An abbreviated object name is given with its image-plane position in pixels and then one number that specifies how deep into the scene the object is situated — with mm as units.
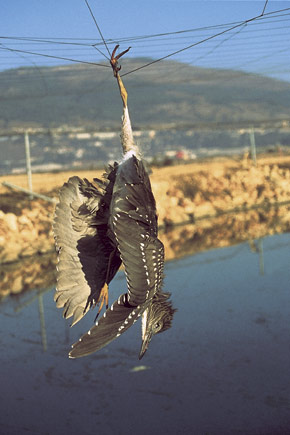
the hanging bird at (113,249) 2688
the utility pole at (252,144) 21827
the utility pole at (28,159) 16422
